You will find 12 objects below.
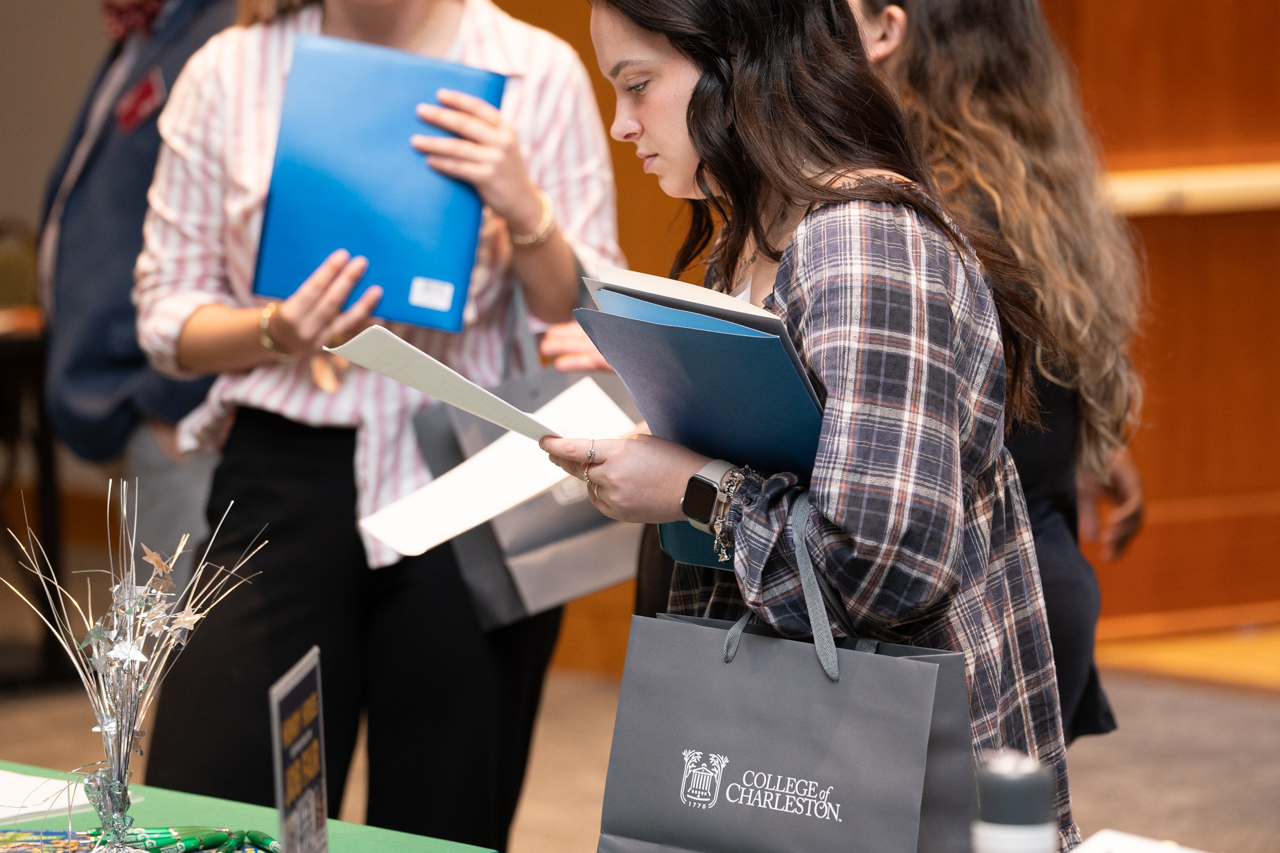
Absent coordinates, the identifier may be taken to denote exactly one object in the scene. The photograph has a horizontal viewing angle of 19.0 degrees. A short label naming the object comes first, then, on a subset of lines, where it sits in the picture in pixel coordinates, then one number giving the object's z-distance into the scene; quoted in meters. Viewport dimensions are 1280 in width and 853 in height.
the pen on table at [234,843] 3.80
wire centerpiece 3.73
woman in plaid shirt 3.71
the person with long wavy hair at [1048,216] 4.23
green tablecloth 3.84
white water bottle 2.81
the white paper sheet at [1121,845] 3.61
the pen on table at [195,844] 3.77
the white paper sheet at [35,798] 3.87
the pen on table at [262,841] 3.81
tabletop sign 3.51
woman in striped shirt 4.27
